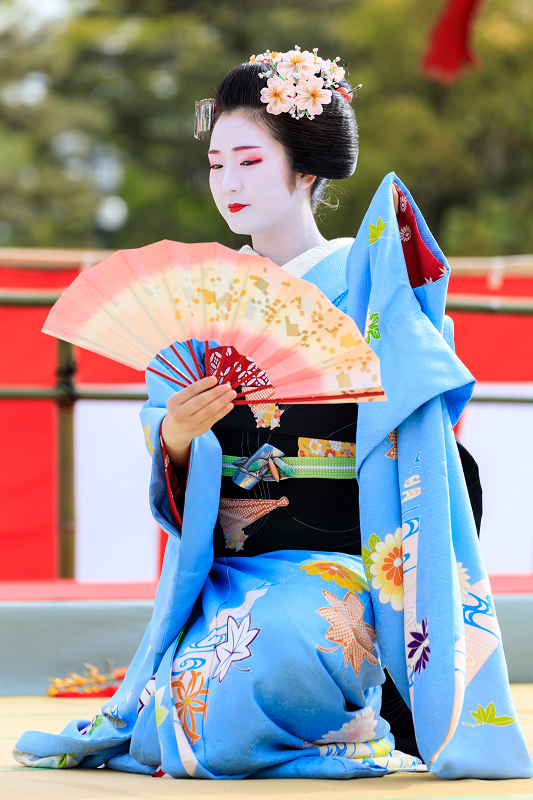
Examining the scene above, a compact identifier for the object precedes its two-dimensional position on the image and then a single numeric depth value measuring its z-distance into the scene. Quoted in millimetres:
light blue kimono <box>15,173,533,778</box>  5459
